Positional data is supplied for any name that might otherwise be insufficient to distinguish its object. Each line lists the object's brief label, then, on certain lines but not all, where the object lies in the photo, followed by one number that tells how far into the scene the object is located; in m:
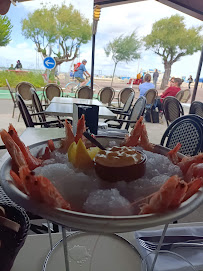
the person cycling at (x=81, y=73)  7.25
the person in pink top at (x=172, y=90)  5.36
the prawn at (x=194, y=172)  0.36
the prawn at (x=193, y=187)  0.32
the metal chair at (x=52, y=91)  5.18
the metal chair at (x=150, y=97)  5.09
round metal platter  0.26
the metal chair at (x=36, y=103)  2.81
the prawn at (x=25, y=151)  0.41
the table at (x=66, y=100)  3.36
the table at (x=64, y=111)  2.23
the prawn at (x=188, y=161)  0.41
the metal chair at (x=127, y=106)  3.12
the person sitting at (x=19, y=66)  10.10
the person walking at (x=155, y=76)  9.63
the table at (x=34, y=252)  0.48
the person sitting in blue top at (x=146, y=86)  5.54
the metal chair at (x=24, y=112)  2.10
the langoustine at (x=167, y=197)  0.28
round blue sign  7.41
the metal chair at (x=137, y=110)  2.42
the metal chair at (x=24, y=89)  4.82
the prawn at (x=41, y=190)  0.27
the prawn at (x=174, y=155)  0.49
